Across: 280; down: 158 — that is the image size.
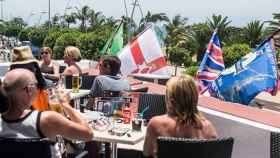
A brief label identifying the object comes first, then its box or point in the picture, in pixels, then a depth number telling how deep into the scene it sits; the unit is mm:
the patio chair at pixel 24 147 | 2951
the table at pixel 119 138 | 4078
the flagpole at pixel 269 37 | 6811
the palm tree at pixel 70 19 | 97700
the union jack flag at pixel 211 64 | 8711
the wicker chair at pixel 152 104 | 5387
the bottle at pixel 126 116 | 4602
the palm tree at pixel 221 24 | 45891
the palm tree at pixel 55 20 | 108162
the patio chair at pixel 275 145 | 3604
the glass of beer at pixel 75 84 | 6562
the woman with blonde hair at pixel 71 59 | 7528
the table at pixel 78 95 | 6273
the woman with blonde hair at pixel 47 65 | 8664
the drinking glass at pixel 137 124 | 4320
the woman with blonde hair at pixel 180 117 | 3570
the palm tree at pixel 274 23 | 42094
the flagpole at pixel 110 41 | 12281
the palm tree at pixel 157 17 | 75875
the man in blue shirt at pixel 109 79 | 5941
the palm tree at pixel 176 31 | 48656
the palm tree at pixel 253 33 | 44281
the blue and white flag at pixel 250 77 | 6801
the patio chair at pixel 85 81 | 7254
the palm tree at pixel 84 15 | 92562
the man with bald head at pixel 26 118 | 3008
